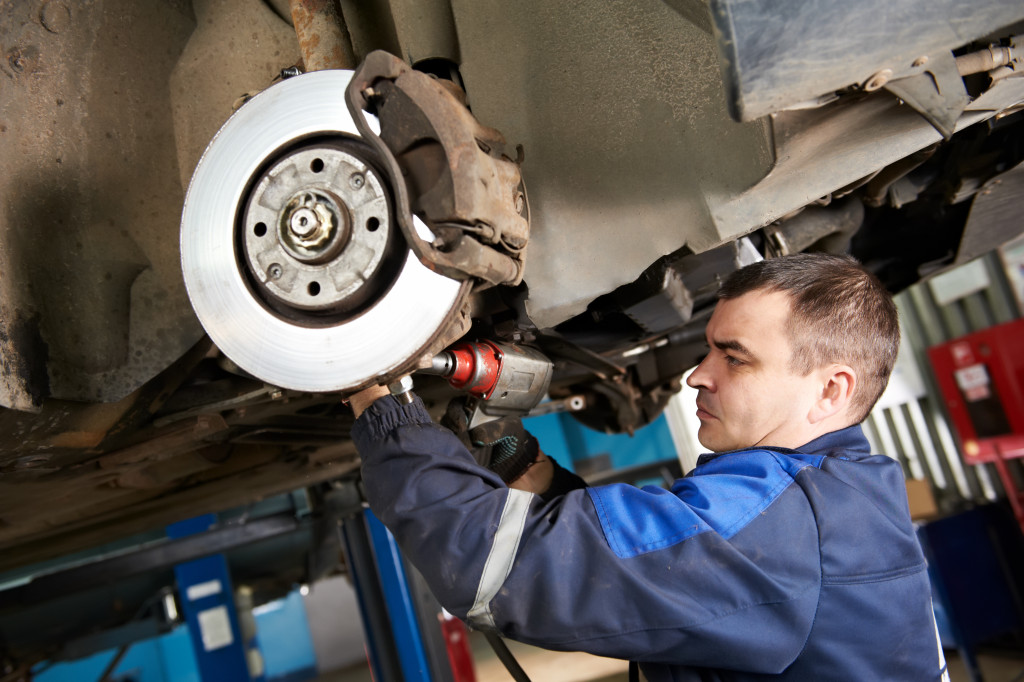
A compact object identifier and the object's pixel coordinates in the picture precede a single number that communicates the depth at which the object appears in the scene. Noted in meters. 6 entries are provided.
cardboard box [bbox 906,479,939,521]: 3.87
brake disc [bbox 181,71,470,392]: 0.68
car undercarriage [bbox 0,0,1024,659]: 0.64
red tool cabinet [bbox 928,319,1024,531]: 3.40
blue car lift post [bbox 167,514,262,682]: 2.60
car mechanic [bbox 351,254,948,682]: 0.69
